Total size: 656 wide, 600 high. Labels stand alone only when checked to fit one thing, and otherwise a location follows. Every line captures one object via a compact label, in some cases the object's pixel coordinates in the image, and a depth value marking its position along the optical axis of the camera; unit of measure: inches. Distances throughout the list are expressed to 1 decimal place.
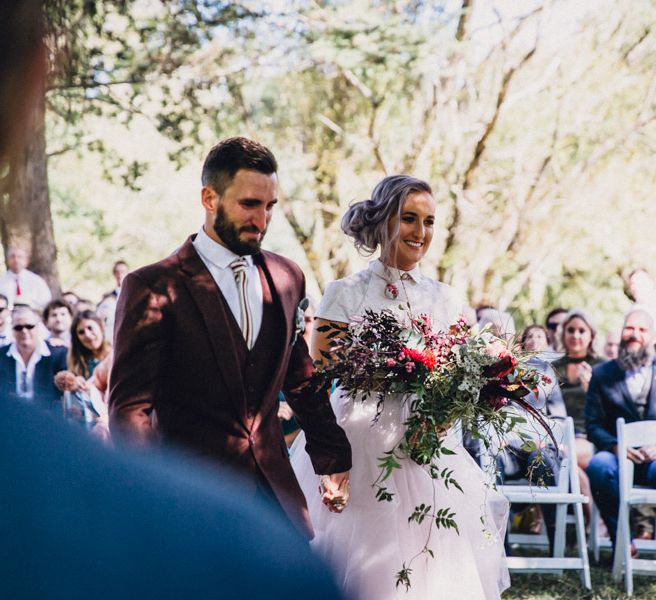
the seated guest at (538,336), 348.2
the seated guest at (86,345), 354.3
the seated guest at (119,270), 562.3
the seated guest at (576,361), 361.4
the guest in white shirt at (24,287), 480.4
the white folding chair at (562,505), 279.6
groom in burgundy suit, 140.6
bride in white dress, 186.9
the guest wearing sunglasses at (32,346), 325.2
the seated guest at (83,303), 436.3
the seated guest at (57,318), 431.8
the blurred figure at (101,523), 49.7
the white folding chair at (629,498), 282.8
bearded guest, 319.9
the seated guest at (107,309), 443.5
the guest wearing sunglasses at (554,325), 388.7
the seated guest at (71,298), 502.7
